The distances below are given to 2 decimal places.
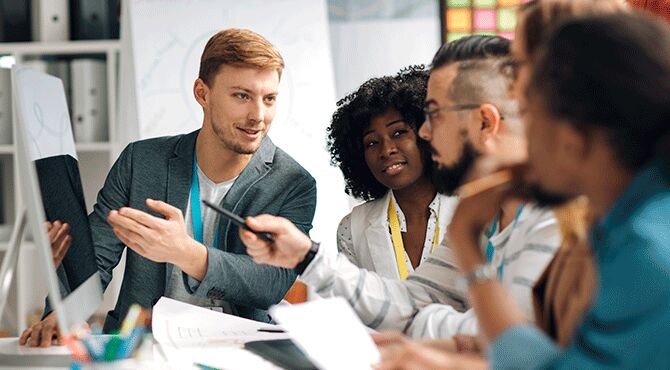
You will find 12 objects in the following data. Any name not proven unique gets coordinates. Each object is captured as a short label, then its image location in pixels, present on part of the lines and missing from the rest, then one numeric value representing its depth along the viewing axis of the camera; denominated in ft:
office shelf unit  11.14
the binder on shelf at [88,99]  11.10
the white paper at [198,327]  4.81
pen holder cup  3.65
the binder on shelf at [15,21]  11.35
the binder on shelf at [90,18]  11.37
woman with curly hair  6.89
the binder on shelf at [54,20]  11.39
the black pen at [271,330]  5.11
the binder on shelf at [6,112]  10.97
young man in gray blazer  6.39
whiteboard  9.98
